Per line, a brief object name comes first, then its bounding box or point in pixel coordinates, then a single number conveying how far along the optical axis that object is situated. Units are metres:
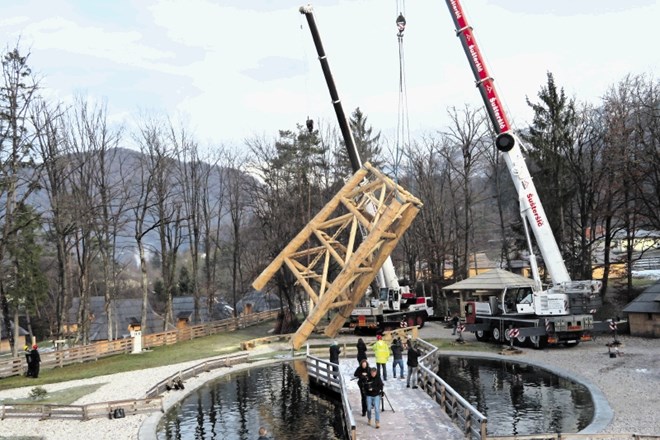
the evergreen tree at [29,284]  39.67
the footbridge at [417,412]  11.55
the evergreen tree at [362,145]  50.16
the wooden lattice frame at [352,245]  21.80
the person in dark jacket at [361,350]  15.75
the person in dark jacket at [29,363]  23.29
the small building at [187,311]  56.94
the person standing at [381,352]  16.12
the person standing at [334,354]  18.02
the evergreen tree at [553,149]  36.16
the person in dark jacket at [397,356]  17.11
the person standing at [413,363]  15.68
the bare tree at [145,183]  33.72
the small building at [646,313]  25.06
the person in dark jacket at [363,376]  12.70
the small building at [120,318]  47.27
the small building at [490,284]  27.33
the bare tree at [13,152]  24.92
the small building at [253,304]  65.81
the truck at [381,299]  28.50
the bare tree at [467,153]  41.22
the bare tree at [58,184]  28.73
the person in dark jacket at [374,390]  12.11
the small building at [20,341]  49.25
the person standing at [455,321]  30.29
